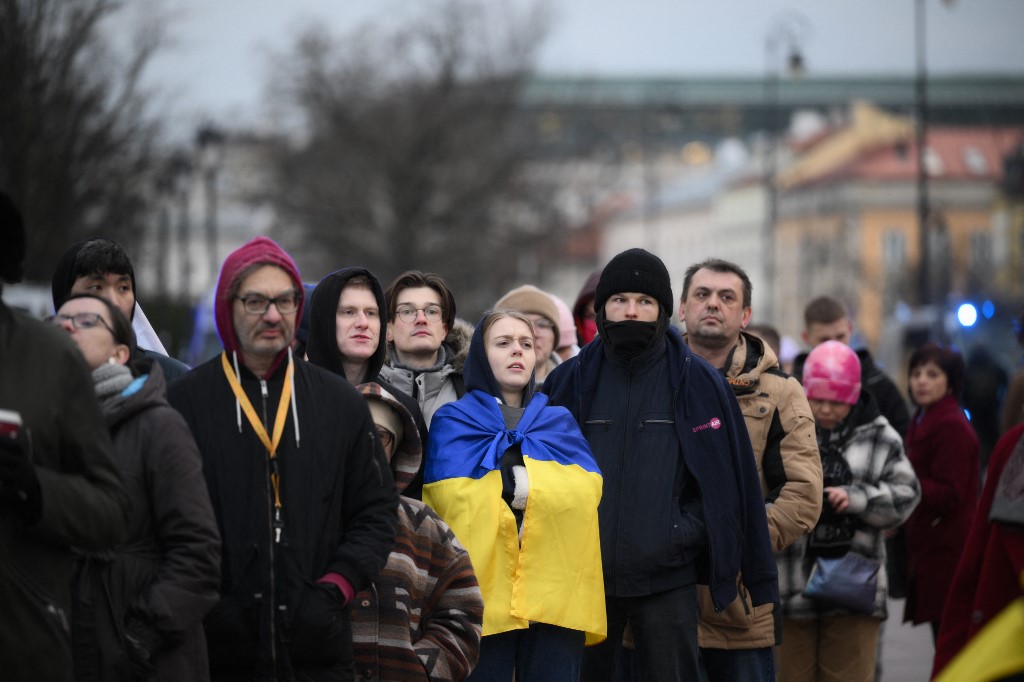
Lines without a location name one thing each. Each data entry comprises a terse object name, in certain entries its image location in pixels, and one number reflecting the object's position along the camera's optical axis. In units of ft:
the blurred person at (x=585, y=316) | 67.26
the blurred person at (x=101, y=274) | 44.91
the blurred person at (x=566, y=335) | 66.69
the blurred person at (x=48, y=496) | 30.48
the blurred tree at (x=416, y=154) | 324.60
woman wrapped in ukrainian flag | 43.24
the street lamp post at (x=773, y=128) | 266.77
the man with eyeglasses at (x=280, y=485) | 35.04
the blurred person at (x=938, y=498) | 60.44
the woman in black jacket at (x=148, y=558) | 32.63
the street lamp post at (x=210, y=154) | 233.76
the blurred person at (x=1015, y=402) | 69.15
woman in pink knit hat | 52.85
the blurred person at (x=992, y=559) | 37.11
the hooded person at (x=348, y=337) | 44.23
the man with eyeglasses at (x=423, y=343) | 49.83
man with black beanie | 44.45
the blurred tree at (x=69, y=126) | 156.46
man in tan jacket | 47.88
